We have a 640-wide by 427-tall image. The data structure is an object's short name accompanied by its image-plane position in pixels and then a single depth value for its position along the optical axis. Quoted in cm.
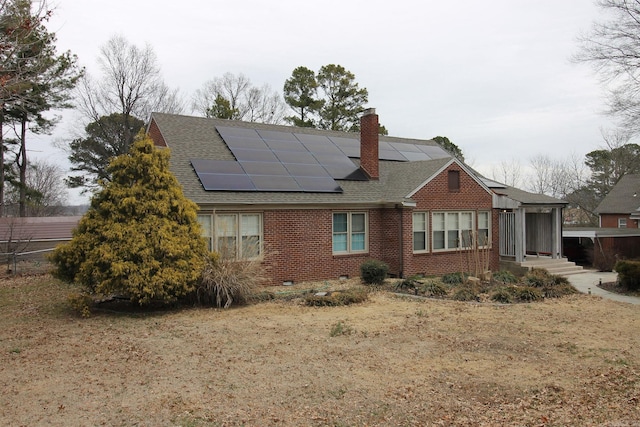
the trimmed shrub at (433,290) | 1252
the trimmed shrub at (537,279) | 1356
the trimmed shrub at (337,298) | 1119
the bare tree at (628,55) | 1925
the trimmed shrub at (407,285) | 1319
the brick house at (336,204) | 1402
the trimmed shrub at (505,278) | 1441
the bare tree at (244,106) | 3869
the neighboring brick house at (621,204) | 3619
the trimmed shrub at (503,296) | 1176
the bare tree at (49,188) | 4169
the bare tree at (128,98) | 3213
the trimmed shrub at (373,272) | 1409
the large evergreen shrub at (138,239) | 972
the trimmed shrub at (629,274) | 1351
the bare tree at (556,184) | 4759
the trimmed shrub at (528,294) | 1207
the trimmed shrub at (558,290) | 1263
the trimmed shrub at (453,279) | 1422
